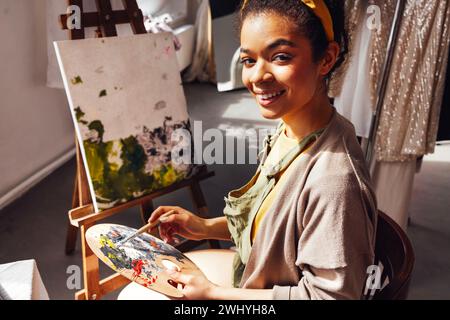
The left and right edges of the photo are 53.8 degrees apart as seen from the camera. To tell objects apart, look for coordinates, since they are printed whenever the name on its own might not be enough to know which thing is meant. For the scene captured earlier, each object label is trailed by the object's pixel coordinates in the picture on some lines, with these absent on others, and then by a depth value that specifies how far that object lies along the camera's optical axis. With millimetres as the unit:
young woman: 697
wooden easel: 1434
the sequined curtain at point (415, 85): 1450
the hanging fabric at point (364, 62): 1553
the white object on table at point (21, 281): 756
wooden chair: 721
